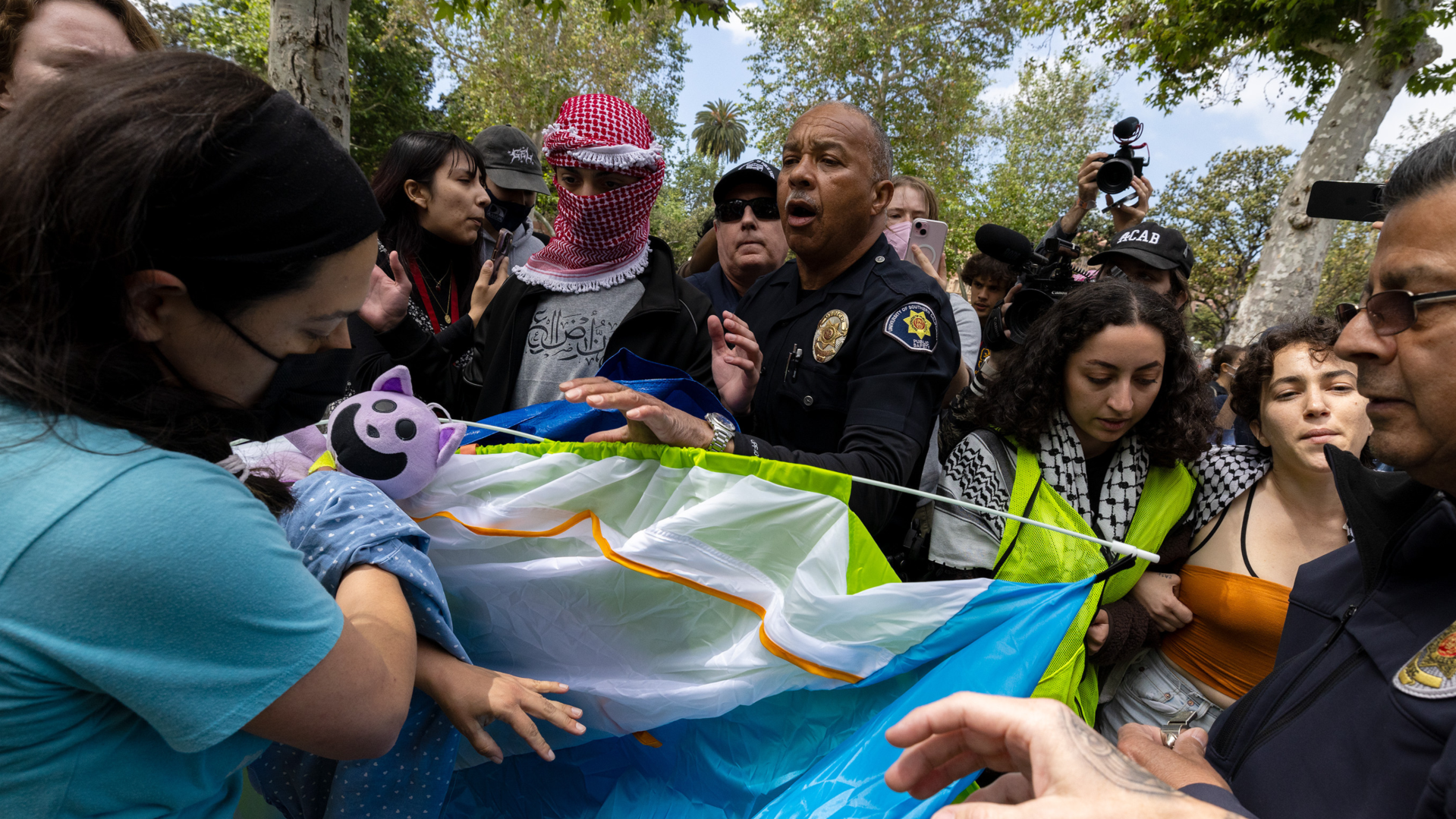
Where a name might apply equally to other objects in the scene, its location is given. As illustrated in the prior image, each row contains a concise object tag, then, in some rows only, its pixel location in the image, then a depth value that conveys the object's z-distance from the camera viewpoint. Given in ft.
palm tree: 138.92
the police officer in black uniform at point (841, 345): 6.17
